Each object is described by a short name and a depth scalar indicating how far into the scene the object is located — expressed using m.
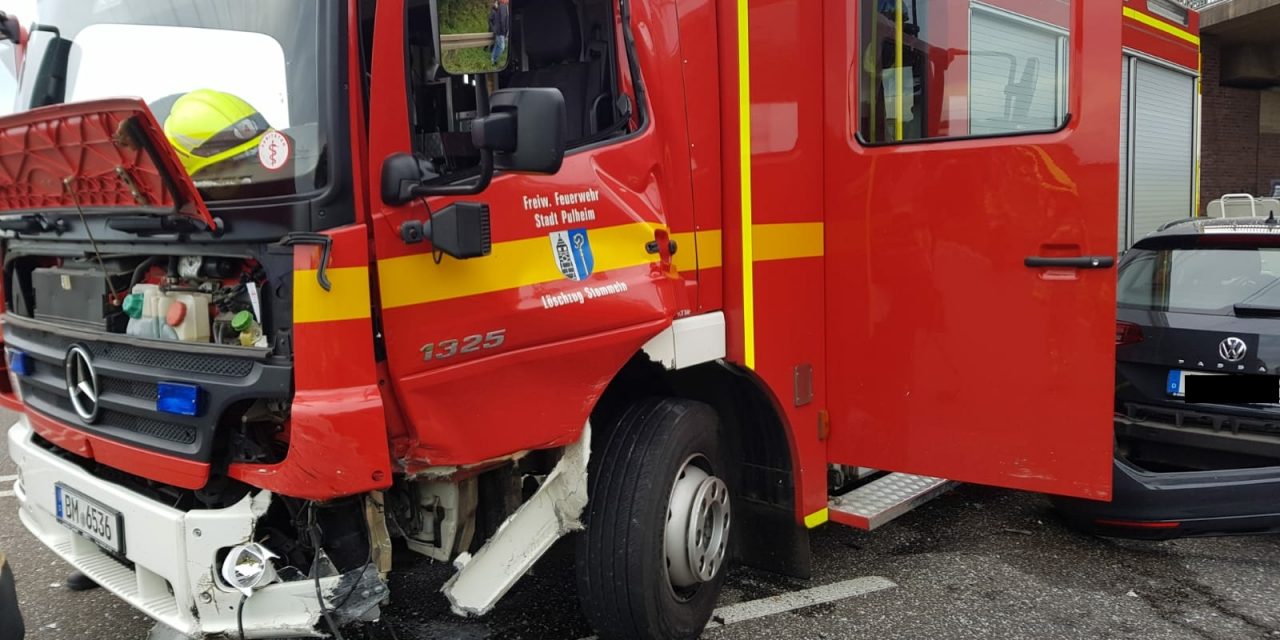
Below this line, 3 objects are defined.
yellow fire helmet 2.47
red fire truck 2.42
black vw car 3.83
